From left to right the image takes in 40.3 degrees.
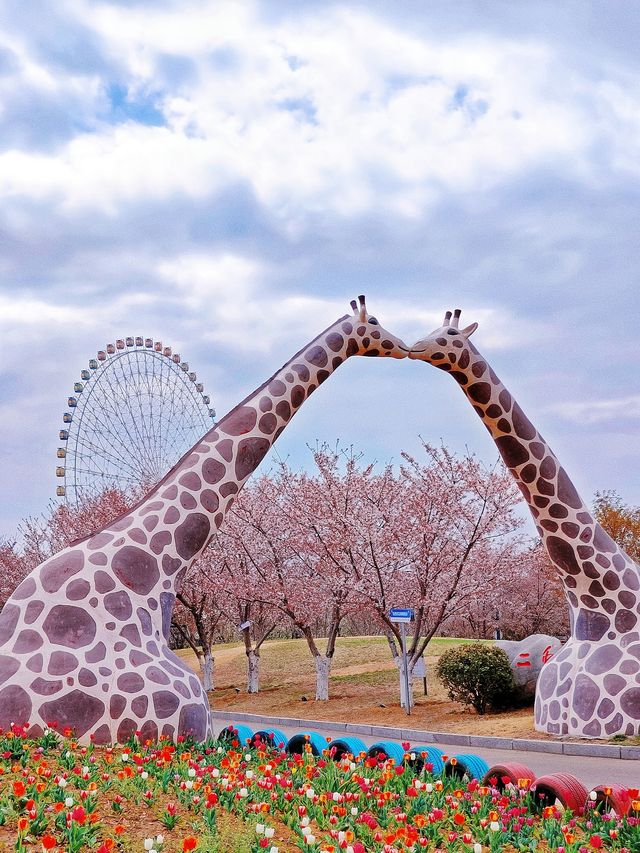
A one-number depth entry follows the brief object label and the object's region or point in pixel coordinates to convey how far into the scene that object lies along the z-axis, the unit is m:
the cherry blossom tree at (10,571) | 37.19
